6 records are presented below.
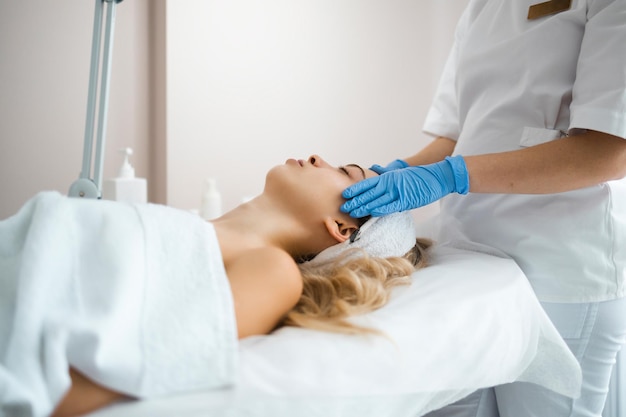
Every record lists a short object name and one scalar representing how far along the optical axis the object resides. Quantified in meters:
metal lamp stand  1.21
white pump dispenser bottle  1.87
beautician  1.09
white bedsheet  0.69
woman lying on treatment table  0.87
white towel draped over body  0.65
